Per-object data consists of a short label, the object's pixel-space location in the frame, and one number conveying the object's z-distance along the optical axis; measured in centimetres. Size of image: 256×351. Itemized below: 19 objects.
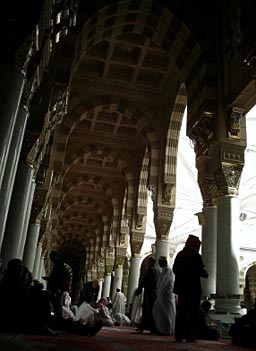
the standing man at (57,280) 578
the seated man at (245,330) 429
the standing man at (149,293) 541
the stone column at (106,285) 1808
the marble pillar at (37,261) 1181
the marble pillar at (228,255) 595
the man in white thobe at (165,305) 517
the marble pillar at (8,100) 379
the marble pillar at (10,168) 420
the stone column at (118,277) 1584
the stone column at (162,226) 1020
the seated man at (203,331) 513
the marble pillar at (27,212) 702
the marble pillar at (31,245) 920
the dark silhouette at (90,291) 708
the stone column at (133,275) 1242
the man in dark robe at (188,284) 392
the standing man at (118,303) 1019
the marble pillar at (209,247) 696
